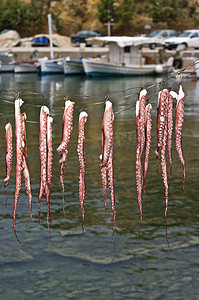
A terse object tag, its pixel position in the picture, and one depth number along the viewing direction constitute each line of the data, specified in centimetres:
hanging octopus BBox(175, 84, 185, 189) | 858
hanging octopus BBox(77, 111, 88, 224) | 827
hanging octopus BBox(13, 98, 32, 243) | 807
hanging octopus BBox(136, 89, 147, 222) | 821
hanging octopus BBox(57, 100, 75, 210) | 825
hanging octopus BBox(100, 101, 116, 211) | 790
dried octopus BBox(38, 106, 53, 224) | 832
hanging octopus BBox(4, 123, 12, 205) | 852
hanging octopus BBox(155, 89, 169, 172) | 831
